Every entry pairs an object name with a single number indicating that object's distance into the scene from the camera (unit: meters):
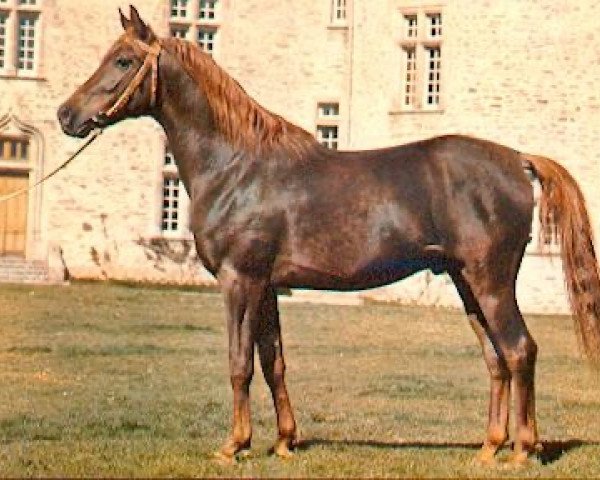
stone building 29.61
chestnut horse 8.09
